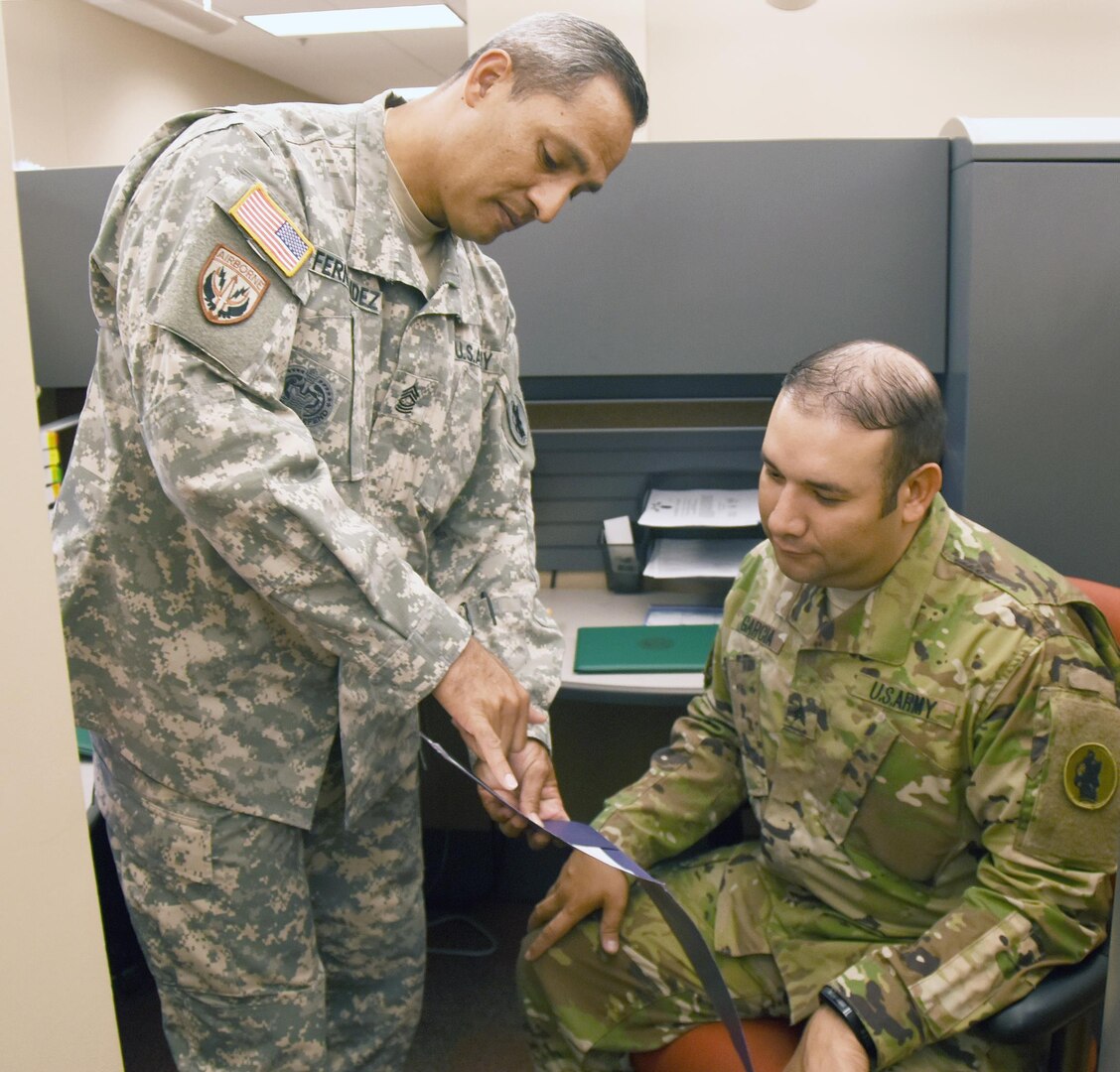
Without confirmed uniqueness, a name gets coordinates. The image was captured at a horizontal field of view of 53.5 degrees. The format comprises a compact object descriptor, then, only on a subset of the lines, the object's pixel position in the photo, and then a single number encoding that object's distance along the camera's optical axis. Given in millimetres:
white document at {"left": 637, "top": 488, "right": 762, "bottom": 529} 1870
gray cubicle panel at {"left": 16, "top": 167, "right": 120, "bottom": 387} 1840
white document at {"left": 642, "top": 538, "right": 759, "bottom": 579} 1854
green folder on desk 1626
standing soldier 905
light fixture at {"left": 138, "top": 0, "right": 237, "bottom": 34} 4027
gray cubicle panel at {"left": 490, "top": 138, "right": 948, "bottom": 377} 1723
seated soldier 1043
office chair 986
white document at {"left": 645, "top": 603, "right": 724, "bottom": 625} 1846
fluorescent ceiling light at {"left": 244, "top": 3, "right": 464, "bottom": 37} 5539
